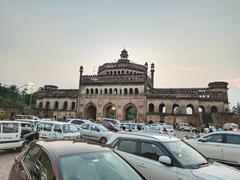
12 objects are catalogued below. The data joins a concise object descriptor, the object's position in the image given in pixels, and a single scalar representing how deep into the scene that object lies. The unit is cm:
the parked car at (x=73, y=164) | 240
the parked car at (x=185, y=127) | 2436
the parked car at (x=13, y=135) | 807
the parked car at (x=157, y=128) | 1658
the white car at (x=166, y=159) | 352
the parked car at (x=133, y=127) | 1776
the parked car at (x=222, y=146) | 682
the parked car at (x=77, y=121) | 1664
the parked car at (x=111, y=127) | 1641
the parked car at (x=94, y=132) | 1287
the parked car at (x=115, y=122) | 1928
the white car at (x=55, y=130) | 1021
